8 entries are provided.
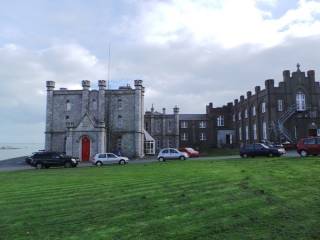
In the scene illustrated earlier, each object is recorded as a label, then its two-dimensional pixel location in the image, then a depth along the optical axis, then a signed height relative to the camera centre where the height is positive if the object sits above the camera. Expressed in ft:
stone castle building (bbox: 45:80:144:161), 130.08 +15.57
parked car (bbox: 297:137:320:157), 80.42 -0.79
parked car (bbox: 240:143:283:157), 87.62 -2.02
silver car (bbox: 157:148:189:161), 98.27 -3.49
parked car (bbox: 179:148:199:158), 112.86 -2.84
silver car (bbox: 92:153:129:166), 94.66 -4.58
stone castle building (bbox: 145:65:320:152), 137.48 +15.93
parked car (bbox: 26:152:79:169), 92.73 -4.66
